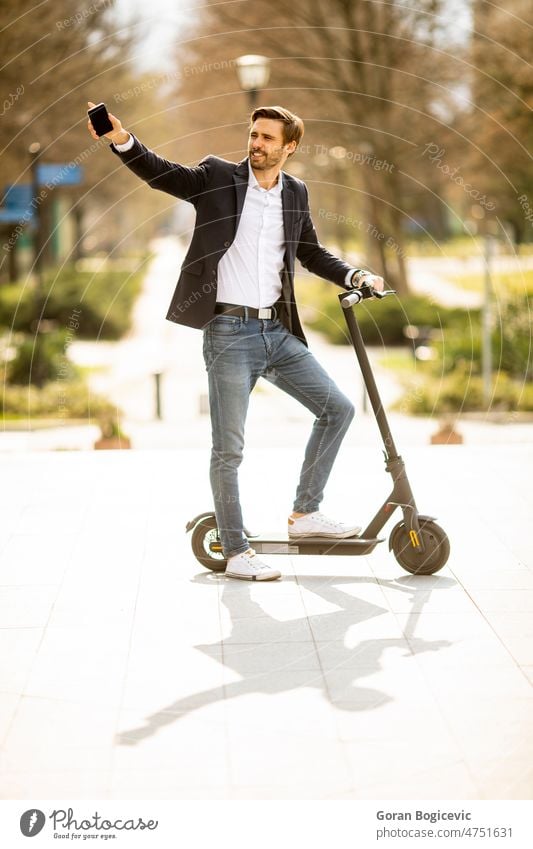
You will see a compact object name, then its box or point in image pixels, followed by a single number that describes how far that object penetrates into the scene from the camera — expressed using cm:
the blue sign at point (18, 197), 2292
